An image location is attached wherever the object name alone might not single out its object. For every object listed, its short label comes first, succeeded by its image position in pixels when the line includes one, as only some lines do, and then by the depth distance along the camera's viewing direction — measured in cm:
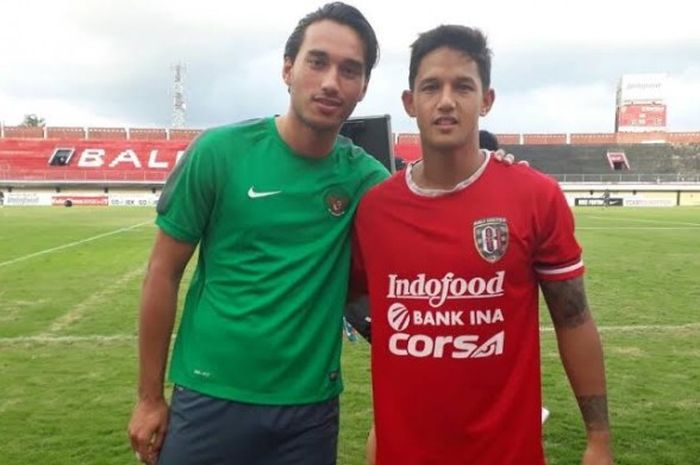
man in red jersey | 203
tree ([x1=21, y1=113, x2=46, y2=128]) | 9491
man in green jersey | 216
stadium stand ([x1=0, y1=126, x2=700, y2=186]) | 5719
